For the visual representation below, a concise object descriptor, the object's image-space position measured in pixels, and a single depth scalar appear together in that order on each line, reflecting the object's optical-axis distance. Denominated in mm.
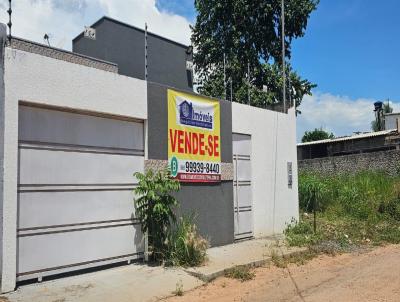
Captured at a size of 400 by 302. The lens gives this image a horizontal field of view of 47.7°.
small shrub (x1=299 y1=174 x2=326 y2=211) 16672
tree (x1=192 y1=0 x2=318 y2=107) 24494
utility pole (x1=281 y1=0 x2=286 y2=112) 13675
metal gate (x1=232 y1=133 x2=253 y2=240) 11289
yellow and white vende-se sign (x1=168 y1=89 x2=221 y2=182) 9430
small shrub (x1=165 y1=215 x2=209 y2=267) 8336
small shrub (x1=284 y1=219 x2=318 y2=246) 11030
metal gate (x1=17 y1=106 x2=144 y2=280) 6914
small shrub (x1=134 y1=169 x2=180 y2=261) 8375
